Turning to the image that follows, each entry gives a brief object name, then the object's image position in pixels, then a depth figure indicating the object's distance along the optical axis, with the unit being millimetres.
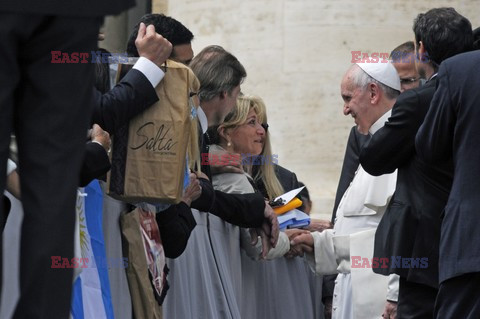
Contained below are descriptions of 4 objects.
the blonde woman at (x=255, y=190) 14656
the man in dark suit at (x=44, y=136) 6594
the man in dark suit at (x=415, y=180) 11633
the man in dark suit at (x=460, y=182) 10086
